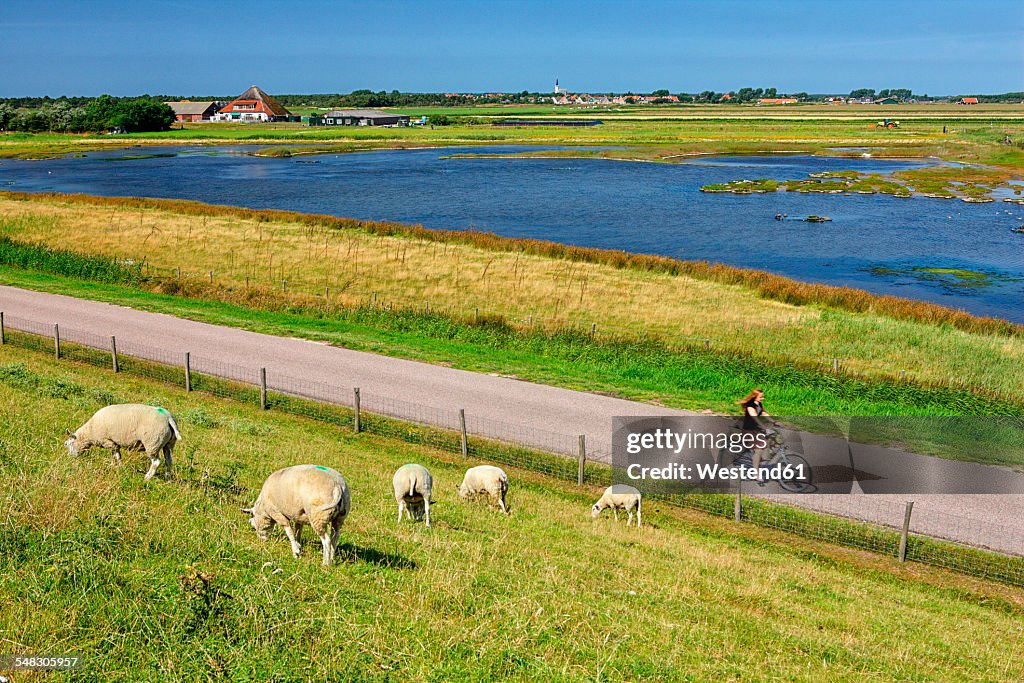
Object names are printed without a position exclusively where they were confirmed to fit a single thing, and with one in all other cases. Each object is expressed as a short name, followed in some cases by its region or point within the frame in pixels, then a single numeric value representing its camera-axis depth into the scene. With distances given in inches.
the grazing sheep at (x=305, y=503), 456.1
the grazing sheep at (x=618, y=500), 718.5
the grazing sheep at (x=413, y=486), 618.5
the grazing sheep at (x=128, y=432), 595.8
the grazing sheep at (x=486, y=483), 700.7
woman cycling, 808.9
